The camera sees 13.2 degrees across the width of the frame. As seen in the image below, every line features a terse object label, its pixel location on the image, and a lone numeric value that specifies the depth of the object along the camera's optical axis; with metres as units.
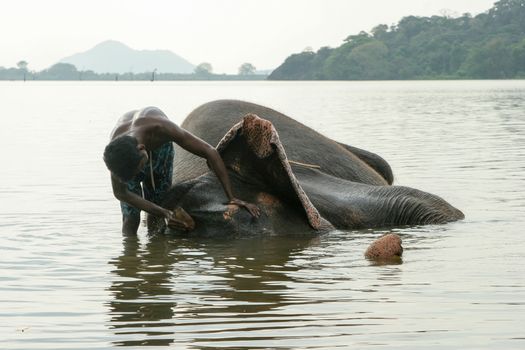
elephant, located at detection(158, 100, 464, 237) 18.56
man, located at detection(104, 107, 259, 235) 17.32
